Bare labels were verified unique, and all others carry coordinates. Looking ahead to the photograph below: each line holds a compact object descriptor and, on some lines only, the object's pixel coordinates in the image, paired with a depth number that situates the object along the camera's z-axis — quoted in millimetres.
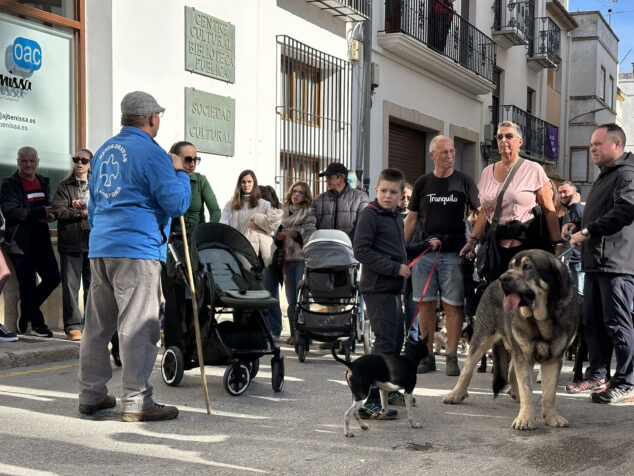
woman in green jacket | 6586
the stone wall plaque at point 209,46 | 10891
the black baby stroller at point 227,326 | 6258
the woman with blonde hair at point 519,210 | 6727
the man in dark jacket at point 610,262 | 6117
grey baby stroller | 8055
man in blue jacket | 5250
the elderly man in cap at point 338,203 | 8758
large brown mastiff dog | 5289
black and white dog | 4957
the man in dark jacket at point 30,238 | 8367
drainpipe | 14836
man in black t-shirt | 7344
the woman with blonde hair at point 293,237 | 9062
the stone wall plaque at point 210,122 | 10930
